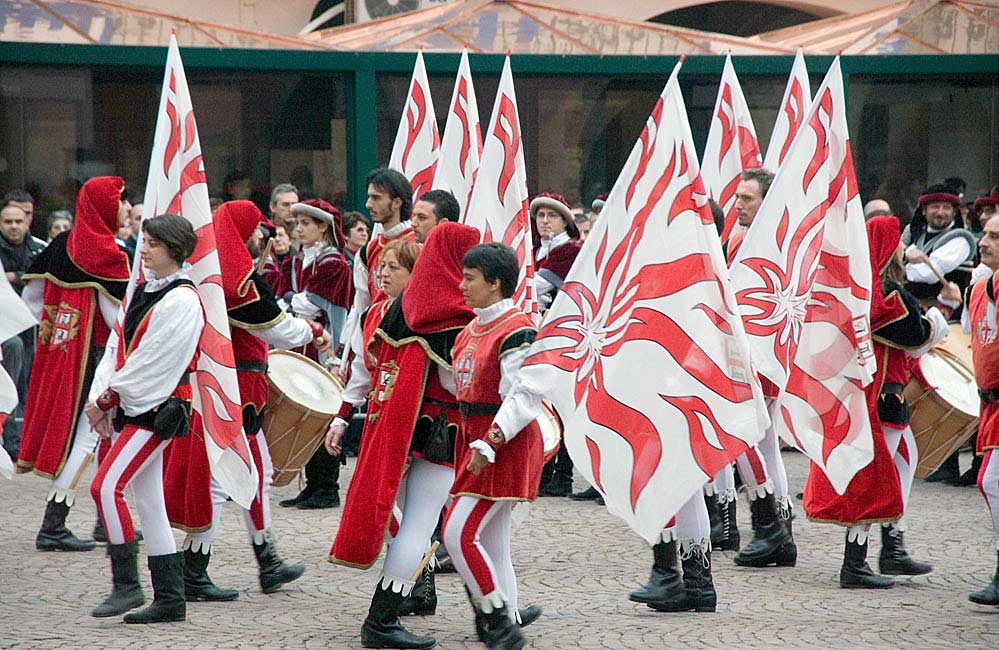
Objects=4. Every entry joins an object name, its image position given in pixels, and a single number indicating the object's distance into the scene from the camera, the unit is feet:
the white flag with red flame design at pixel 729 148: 74.99
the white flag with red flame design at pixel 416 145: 69.41
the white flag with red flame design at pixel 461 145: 70.50
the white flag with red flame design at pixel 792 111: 71.48
